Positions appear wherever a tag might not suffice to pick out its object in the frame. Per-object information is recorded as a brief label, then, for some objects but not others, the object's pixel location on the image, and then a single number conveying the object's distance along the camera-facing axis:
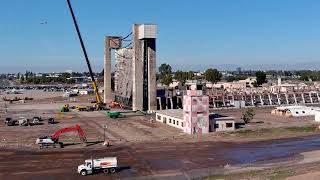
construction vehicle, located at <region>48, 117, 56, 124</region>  84.99
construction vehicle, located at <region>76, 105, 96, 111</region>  112.13
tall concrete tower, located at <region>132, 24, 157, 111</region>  99.56
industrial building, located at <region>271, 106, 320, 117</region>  91.69
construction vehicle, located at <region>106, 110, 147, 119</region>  94.24
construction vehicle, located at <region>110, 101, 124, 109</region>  118.80
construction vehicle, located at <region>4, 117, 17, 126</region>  82.03
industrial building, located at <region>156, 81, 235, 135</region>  67.56
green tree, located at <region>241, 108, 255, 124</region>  81.19
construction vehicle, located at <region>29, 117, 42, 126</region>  83.50
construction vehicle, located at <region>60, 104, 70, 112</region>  110.57
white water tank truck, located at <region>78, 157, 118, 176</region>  42.81
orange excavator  58.22
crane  117.73
